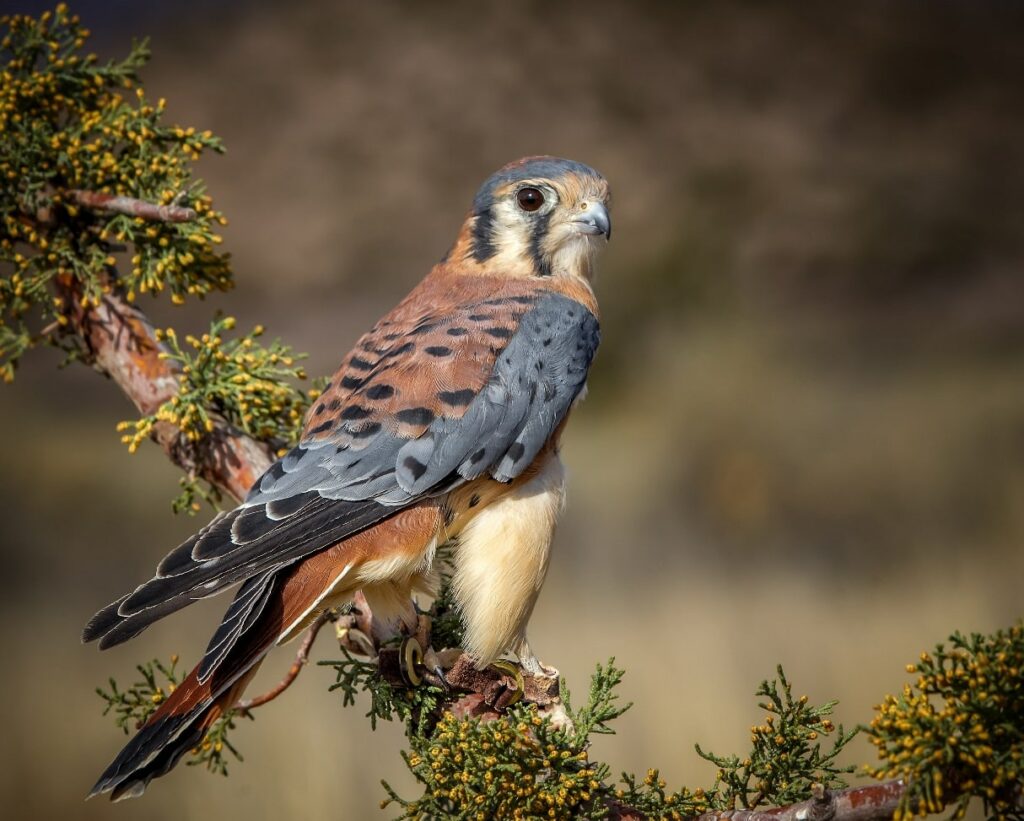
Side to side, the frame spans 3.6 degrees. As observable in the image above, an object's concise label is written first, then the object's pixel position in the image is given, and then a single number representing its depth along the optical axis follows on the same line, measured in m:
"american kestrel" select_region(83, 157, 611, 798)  5.08
